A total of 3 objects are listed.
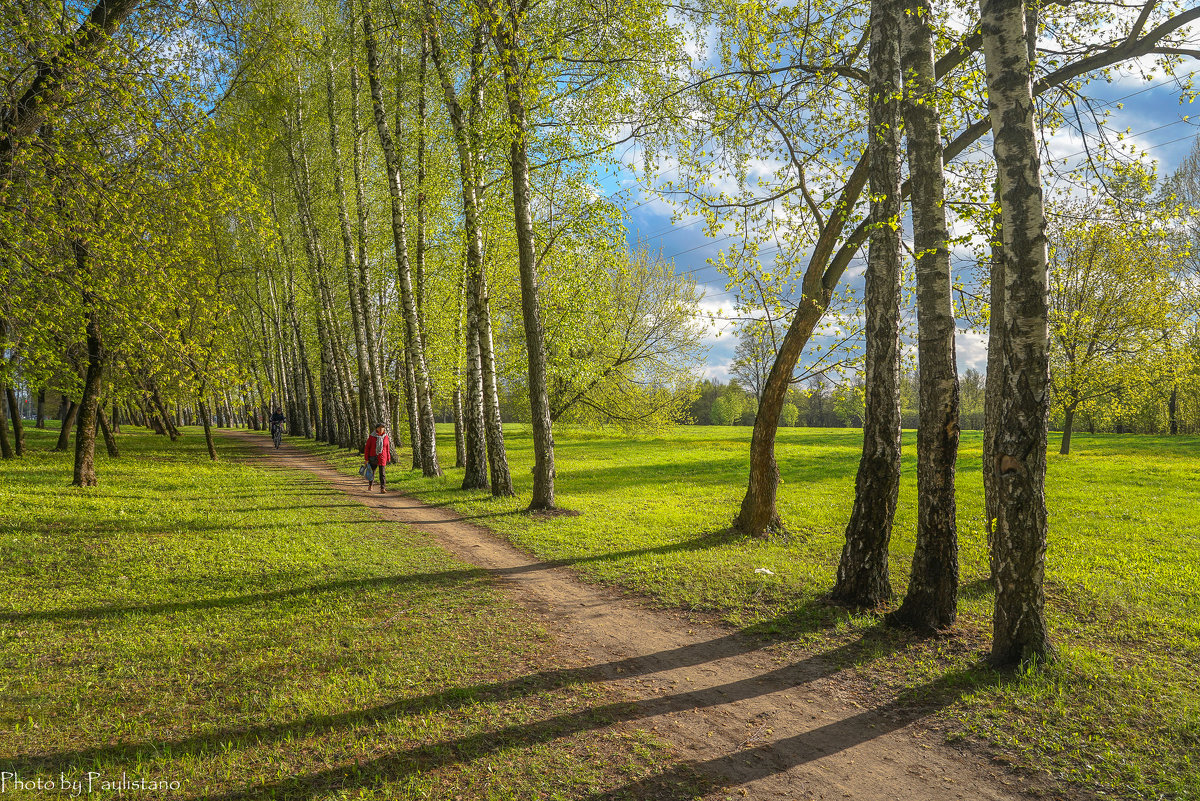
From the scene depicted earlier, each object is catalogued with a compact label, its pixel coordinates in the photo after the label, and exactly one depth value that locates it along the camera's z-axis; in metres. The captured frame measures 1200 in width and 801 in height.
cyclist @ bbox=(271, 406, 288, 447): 30.45
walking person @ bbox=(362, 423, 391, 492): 16.69
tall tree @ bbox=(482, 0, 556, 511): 11.82
